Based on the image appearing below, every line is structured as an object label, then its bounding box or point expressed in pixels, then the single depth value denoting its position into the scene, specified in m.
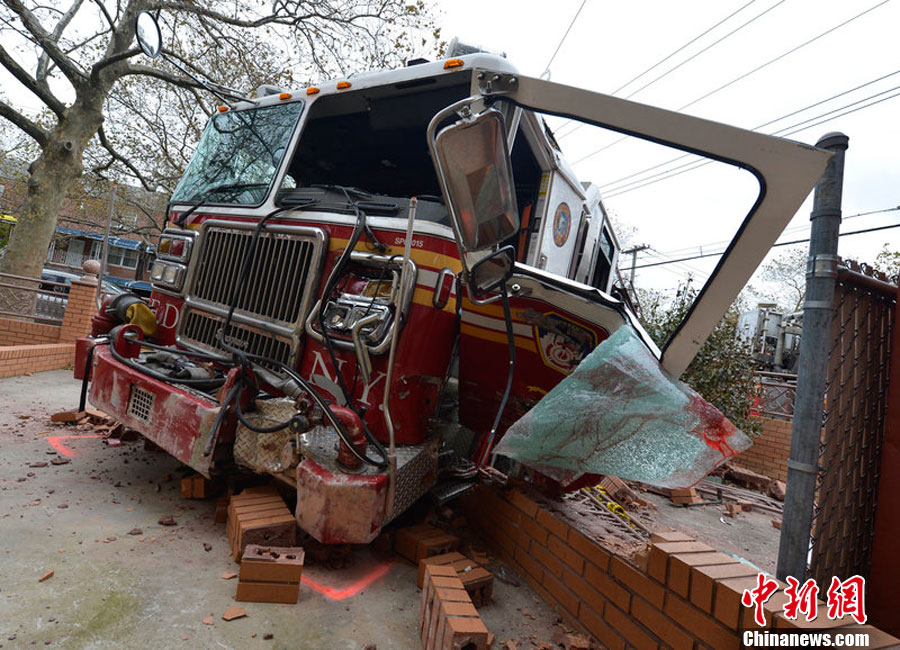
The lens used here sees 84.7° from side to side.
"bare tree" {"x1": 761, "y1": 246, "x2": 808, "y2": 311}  29.51
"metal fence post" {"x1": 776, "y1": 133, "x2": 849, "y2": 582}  1.80
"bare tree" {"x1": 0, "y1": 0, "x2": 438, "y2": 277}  10.85
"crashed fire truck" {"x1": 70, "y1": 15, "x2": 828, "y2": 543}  2.14
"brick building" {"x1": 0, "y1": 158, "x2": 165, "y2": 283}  19.38
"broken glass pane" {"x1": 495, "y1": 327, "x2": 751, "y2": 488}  2.02
